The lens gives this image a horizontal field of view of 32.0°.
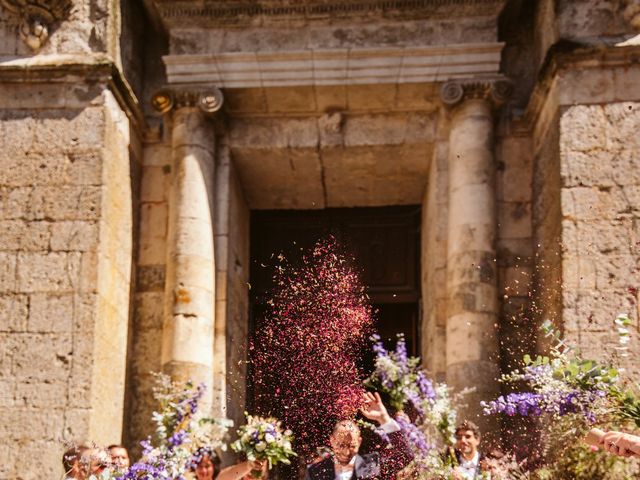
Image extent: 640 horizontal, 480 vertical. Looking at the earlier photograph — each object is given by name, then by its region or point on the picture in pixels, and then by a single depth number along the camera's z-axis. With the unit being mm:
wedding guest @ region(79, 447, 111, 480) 5523
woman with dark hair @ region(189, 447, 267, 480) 5473
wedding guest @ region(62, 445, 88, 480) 5805
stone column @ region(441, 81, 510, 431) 7539
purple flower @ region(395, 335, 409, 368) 5098
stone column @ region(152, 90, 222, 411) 7773
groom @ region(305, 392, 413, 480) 5703
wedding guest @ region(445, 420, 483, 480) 6002
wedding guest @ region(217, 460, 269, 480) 5469
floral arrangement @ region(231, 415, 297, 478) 5375
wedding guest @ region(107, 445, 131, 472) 5601
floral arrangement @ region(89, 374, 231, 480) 5082
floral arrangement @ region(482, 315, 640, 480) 4750
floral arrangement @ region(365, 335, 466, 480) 4922
